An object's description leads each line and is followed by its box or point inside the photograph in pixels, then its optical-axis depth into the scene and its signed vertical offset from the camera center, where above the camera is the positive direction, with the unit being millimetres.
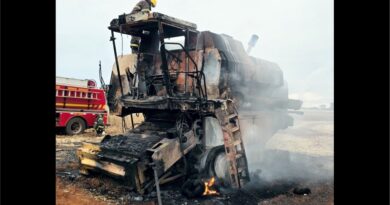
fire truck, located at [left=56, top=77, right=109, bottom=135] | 14258 -409
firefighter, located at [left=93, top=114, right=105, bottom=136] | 15070 -1490
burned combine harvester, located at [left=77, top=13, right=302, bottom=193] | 6153 -366
